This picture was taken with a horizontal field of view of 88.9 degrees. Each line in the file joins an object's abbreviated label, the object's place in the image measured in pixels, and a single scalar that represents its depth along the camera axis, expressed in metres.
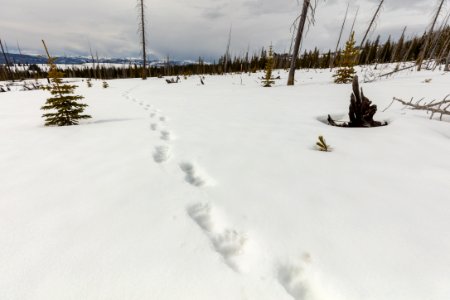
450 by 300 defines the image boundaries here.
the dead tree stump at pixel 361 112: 3.29
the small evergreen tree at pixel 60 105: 3.63
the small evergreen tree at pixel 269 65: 10.95
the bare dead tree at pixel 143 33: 19.98
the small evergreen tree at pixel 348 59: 10.21
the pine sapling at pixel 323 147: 2.33
